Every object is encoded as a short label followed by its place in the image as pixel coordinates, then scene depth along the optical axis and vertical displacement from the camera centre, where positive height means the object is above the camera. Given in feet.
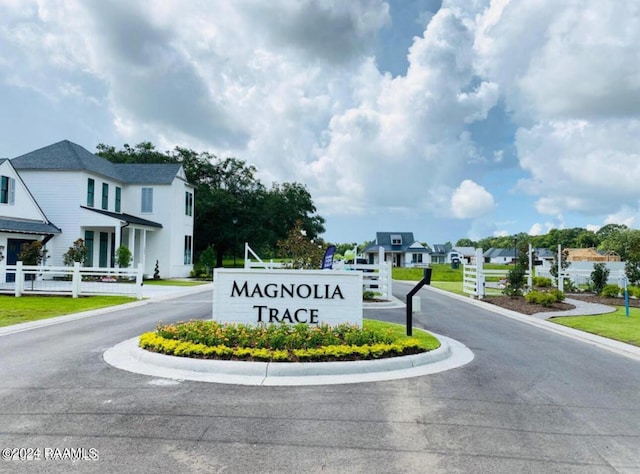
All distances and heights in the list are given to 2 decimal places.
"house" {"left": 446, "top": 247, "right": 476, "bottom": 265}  269.03 +4.29
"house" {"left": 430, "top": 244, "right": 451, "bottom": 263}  275.12 +3.78
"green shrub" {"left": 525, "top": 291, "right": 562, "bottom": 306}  54.80 -4.85
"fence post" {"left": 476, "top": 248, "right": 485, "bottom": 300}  67.26 -2.42
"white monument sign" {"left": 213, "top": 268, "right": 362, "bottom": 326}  28.37 -2.52
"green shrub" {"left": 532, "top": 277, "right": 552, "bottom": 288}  88.33 -4.54
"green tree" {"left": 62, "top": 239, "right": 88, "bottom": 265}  71.64 +0.51
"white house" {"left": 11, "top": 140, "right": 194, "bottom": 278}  85.76 +11.52
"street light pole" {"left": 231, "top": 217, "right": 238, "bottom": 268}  137.32 +8.42
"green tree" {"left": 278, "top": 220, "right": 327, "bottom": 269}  53.42 +0.79
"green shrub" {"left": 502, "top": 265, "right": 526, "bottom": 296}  64.34 -3.30
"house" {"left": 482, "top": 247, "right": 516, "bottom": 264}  315.37 +3.08
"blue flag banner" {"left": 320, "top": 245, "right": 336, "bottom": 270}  50.62 +0.05
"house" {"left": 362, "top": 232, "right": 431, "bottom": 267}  224.94 +4.51
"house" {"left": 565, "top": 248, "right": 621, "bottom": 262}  169.75 +3.69
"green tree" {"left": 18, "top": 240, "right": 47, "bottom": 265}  66.46 +0.45
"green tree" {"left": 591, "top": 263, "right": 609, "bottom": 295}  72.49 -2.85
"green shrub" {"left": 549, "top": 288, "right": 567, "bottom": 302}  57.62 -4.63
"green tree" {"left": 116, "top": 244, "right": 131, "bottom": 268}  84.38 +0.27
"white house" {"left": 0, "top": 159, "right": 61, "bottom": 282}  72.02 +6.69
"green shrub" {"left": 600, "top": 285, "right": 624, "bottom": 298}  66.80 -4.70
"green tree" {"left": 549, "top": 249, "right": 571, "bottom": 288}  83.76 -0.93
